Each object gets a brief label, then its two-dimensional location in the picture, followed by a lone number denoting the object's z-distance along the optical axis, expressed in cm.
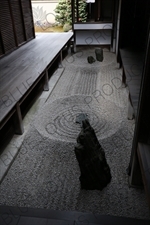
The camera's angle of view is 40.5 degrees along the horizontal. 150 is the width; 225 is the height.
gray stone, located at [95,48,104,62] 482
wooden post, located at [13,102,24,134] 225
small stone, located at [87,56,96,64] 482
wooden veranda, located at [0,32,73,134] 224
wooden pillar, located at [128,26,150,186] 121
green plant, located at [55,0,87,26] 707
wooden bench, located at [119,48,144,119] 219
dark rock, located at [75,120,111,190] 158
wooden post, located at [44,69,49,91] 345
